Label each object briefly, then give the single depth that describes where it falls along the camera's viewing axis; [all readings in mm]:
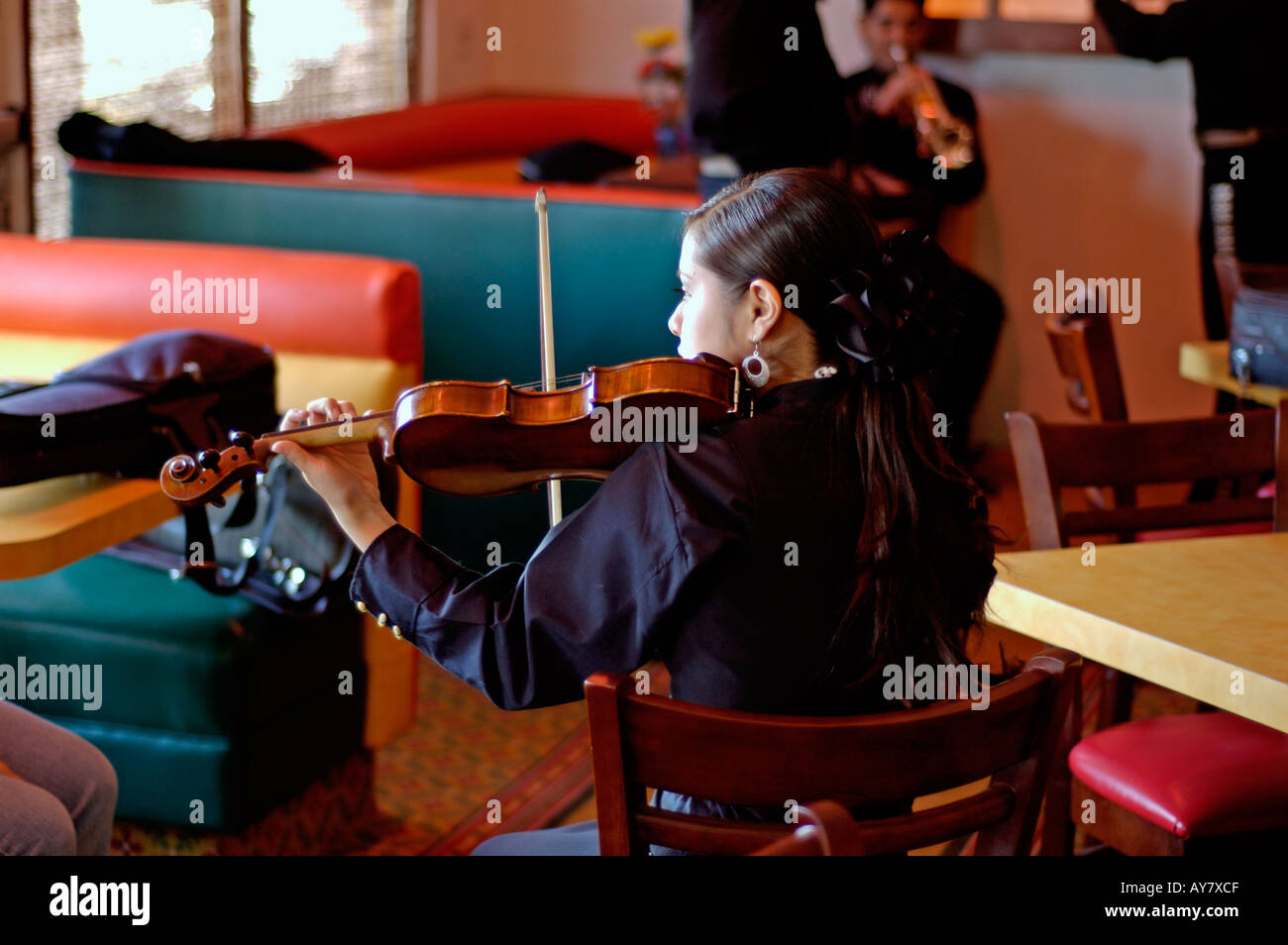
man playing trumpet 3971
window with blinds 3666
